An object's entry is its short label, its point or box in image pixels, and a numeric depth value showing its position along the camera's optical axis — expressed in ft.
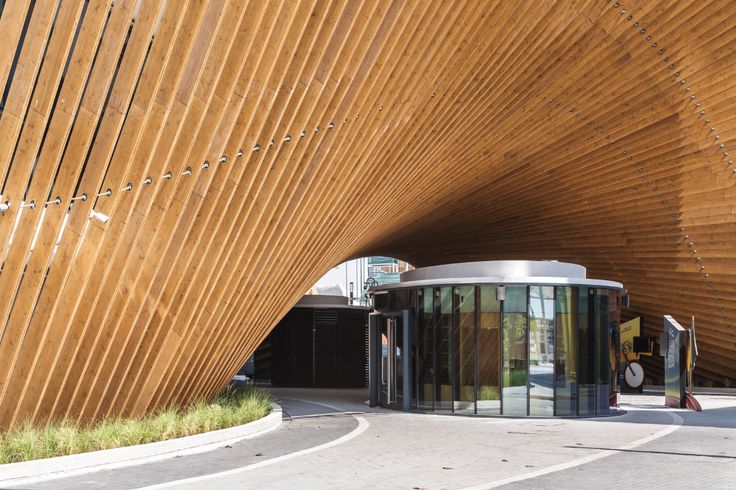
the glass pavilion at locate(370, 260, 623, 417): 49.14
